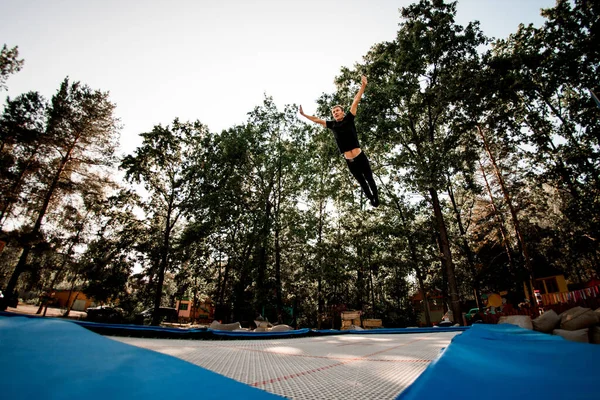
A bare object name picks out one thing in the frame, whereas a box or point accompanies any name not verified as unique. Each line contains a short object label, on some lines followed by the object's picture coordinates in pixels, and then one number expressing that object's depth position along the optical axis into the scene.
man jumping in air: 4.42
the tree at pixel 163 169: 14.56
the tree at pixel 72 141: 13.53
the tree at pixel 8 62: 13.10
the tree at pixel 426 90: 9.95
